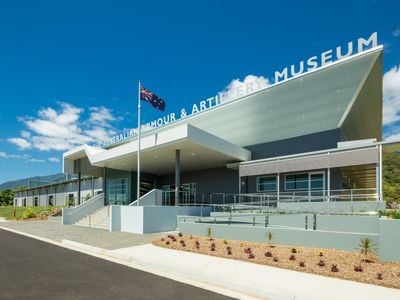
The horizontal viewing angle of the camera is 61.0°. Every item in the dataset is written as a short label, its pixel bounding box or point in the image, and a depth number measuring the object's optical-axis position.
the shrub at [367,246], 10.21
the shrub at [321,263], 9.22
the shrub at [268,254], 10.70
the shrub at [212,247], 12.22
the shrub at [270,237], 13.06
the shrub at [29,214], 37.44
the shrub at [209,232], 15.54
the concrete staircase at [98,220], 24.31
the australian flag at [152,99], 21.75
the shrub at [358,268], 8.63
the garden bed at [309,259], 8.34
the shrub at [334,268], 8.71
